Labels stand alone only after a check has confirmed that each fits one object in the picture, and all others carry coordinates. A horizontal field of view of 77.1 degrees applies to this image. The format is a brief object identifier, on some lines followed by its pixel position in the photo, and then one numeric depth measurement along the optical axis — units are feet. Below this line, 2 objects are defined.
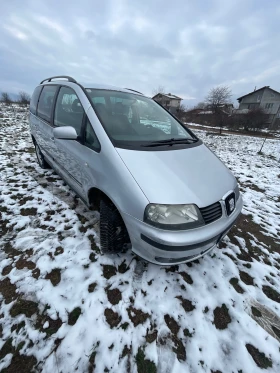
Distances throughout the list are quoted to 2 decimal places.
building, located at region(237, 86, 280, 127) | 121.60
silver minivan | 4.64
